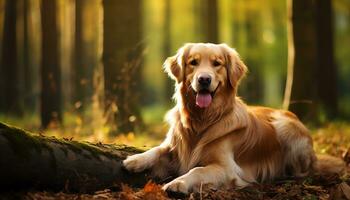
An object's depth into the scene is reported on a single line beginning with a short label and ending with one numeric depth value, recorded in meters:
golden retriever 5.28
